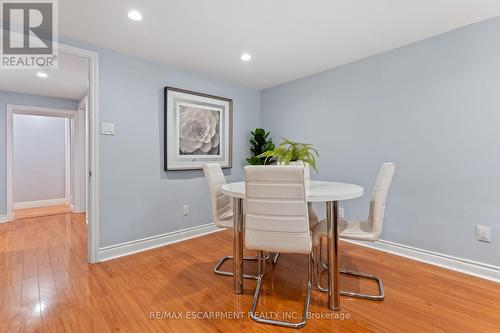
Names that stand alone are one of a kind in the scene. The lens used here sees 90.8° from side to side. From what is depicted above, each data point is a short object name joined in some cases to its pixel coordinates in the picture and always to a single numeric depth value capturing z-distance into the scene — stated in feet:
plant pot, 6.50
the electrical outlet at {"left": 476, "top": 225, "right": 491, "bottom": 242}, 6.87
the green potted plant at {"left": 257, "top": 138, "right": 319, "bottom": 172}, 6.60
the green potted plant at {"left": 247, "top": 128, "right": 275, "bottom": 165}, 12.73
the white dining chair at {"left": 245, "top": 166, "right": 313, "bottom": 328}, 4.83
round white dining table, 5.28
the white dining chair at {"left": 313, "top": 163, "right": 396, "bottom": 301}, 5.84
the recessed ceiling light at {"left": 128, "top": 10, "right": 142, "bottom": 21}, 6.44
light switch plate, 8.34
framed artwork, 10.01
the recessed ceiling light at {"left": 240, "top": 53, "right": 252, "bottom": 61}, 9.19
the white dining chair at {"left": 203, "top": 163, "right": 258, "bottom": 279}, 7.11
